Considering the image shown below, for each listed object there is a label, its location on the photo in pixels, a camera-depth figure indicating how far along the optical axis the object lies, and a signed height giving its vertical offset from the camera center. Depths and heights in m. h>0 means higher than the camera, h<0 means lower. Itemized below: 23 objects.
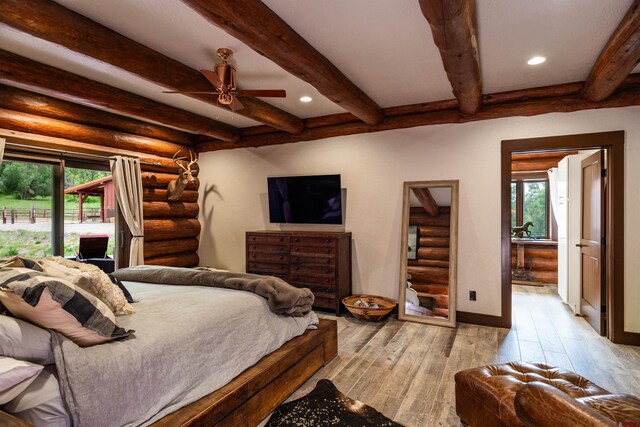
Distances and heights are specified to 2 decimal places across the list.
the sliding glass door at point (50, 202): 3.83 +0.19
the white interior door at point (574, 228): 4.38 -0.17
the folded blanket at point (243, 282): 2.54 -0.52
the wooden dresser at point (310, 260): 4.43 -0.58
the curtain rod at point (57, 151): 3.61 +0.76
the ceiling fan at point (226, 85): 3.02 +1.18
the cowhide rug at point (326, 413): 2.14 -1.25
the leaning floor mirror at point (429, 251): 4.16 -0.43
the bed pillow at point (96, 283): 1.98 -0.38
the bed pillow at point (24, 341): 1.35 -0.49
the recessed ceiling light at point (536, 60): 3.01 +1.36
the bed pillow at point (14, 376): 1.22 -0.57
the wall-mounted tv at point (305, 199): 4.82 +0.25
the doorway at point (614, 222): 3.47 -0.07
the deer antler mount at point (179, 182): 5.28 +0.54
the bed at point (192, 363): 1.46 -0.77
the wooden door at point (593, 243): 3.65 -0.32
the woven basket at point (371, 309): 4.11 -1.09
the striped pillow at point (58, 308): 1.48 -0.40
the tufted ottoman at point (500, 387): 1.74 -0.91
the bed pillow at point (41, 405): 1.29 -0.70
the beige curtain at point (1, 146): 3.44 +0.70
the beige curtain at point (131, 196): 4.66 +0.29
